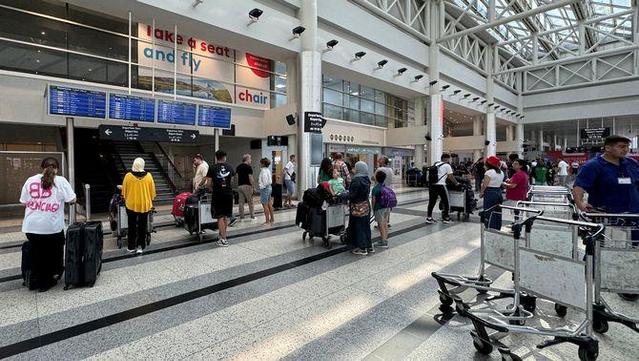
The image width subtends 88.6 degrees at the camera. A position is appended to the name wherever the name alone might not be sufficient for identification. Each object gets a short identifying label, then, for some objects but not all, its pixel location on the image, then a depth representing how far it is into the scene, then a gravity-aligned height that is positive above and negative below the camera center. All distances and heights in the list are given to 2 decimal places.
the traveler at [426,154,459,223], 7.22 -0.21
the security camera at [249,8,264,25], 9.12 +4.57
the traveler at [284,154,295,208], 9.95 -0.13
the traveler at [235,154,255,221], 7.43 -0.11
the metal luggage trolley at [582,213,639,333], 2.41 -0.79
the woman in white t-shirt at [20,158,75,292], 3.50 -0.46
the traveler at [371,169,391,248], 5.25 -0.59
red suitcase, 6.65 -0.58
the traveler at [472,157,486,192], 12.80 +0.13
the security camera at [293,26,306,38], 10.02 +4.50
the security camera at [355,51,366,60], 12.15 +4.52
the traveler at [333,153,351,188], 6.51 +0.15
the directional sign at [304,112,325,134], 10.58 +1.74
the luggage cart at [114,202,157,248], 5.37 -0.80
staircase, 11.30 +0.42
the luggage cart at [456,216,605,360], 2.07 -0.81
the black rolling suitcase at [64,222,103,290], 3.58 -0.86
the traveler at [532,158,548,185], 14.81 +0.03
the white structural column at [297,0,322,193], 10.69 +3.03
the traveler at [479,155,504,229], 5.51 -0.15
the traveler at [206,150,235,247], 5.34 -0.31
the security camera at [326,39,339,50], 10.95 +4.45
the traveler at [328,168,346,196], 5.38 -0.16
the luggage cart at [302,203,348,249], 5.40 -0.79
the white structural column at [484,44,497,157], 22.41 +5.19
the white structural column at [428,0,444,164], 16.67 +4.15
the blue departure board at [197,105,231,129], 9.84 +1.84
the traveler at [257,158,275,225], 7.39 -0.32
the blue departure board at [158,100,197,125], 9.24 +1.87
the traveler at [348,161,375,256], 4.80 -0.53
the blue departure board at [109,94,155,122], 8.39 +1.85
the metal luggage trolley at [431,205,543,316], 2.71 -0.97
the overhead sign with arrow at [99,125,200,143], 8.34 +1.17
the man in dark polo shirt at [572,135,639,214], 3.17 -0.08
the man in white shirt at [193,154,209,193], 7.06 +0.10
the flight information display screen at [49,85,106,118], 7.47 +1.80
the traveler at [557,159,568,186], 16.66 +0.08
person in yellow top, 4.72 -0.33
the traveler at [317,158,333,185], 5.59 +0.12
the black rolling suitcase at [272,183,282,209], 9.82 -0.60
